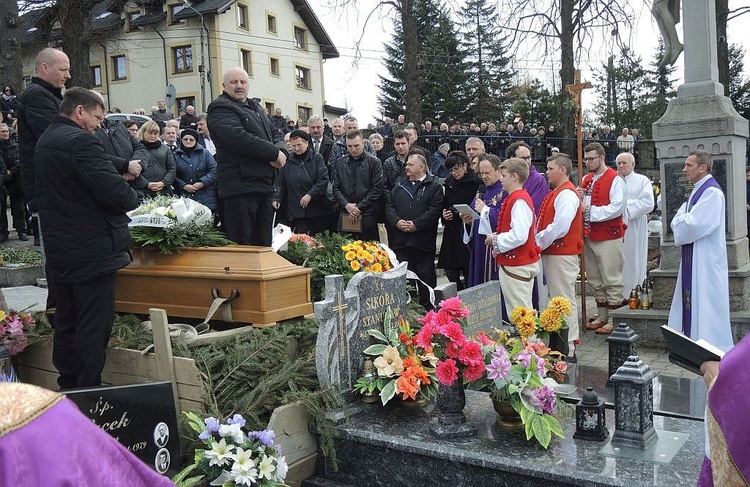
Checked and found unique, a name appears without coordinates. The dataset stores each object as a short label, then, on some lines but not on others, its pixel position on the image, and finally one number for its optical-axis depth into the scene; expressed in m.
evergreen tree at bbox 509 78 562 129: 34.81
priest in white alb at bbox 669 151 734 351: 6.56
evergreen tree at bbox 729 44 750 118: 30.80
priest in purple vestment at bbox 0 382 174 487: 0.99
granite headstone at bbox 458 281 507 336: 5.29
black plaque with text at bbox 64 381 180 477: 3.17
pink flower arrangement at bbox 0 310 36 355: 4.67
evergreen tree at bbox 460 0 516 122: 37.47
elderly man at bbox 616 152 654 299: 9.09
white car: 17.31
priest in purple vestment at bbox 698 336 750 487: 1.29
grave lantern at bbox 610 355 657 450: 3.69
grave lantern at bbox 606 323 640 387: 4.68
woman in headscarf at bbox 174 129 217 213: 8.62
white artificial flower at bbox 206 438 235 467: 3.15
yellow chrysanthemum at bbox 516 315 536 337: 5.22
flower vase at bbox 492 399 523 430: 3.82
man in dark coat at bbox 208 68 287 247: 5.54
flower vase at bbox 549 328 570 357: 5.68
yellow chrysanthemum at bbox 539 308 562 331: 5.46
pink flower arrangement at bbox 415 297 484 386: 3.73
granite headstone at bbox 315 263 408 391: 4.09
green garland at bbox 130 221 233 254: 5.23
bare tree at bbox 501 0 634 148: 15.71
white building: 38.47
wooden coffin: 4.70
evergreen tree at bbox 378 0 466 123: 30.61
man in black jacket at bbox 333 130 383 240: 8.12
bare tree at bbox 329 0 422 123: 17.12
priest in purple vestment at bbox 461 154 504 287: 7.18
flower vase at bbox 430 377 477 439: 3.80
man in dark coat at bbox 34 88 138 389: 4.26
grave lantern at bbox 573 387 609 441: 3.70
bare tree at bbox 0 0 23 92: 14.10
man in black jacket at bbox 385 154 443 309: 7.66
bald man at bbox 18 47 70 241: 5.22
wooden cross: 8.47
